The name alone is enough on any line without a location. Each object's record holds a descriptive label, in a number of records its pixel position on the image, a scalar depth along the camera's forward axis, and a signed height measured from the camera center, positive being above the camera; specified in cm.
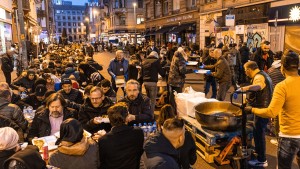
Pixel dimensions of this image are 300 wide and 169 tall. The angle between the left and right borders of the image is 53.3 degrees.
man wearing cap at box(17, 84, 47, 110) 671 -112
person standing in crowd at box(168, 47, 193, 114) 912 -69
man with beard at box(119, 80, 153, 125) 548 -97
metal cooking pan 530 -127
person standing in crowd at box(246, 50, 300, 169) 379 -80
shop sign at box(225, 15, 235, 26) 1744 +165
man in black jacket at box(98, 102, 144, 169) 359 -114
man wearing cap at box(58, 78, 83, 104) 663 -96
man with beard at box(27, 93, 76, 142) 494 -114
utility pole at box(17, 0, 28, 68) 1356 +70
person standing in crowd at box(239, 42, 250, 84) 1502 -31
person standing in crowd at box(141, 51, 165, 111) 874 -70
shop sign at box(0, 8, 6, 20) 1922 +243
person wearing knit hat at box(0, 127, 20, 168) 313 -97
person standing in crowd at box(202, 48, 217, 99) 1035 -114
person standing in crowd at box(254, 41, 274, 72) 960 -37
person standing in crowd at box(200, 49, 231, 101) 865 -75
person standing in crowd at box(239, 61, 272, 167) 509 -91
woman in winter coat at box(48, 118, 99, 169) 316 -107
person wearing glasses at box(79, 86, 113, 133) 527 -108
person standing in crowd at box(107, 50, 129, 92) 1005 -56
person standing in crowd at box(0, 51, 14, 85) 1363 -65
